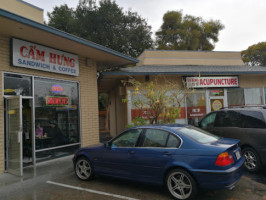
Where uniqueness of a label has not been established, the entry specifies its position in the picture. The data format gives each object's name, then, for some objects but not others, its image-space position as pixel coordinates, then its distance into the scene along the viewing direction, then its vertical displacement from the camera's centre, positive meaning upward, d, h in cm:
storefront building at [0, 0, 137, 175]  644 +78
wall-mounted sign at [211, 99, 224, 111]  1247 +8
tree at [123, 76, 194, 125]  793 -2
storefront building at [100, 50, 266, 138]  1163 +129
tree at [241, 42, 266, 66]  4001 +900
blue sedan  394 -102
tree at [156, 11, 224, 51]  3250 +1113
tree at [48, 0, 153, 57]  2791 +1068
